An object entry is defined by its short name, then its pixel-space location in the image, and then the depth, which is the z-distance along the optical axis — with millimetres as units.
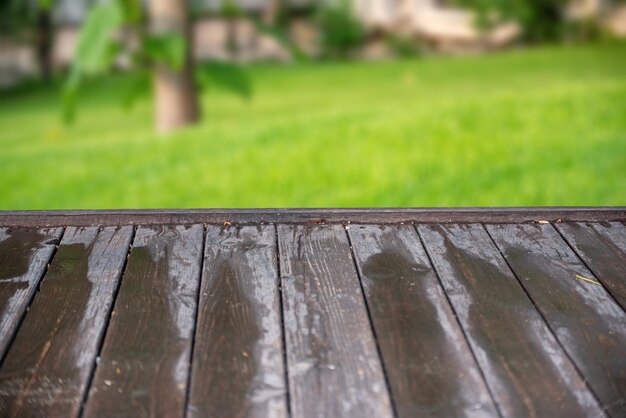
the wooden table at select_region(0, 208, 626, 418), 1700
